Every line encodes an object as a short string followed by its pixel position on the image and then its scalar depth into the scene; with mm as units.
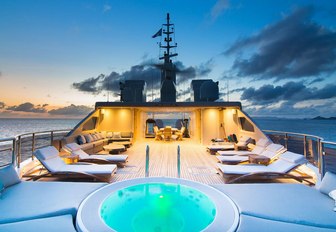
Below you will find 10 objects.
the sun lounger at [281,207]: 1930
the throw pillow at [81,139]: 7125
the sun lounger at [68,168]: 3855
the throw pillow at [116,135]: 9562
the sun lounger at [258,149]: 5782
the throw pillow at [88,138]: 7561
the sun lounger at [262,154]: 5066
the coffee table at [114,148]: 7141
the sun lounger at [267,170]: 3834
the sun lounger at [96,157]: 5184
